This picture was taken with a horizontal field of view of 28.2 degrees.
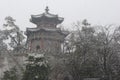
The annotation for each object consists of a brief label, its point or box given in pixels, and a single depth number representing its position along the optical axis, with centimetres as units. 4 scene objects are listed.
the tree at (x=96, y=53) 1906
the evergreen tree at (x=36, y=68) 1729
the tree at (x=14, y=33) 2894
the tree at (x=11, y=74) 1993
